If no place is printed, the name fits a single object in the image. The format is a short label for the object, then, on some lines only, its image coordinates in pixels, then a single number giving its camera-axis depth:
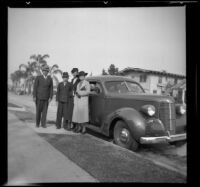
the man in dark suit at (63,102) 4.99
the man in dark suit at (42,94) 4.71
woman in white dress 4.86
